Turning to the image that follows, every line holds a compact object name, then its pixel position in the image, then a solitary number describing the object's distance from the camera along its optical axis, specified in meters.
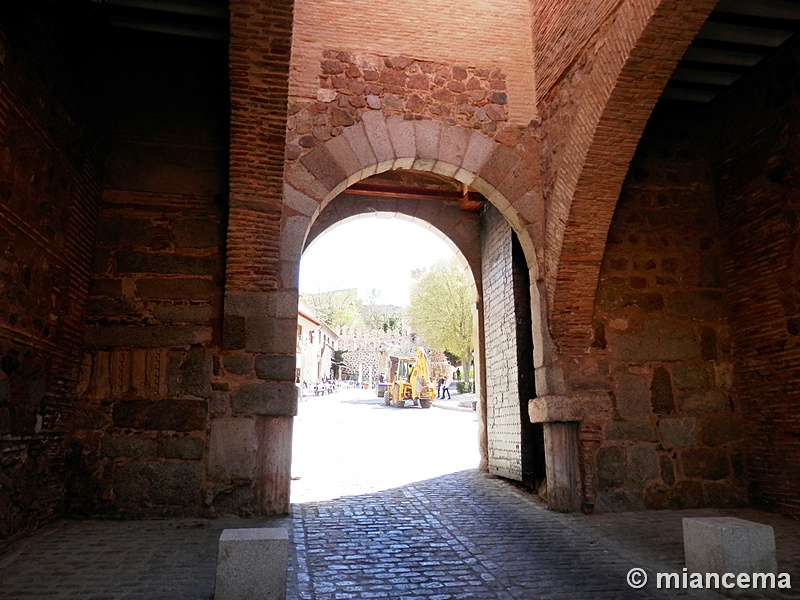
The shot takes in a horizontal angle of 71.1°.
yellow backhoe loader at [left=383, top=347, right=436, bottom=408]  19.95
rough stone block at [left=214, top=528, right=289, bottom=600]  2.45
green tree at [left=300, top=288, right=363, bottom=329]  47.12
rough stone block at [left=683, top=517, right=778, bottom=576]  2.67
